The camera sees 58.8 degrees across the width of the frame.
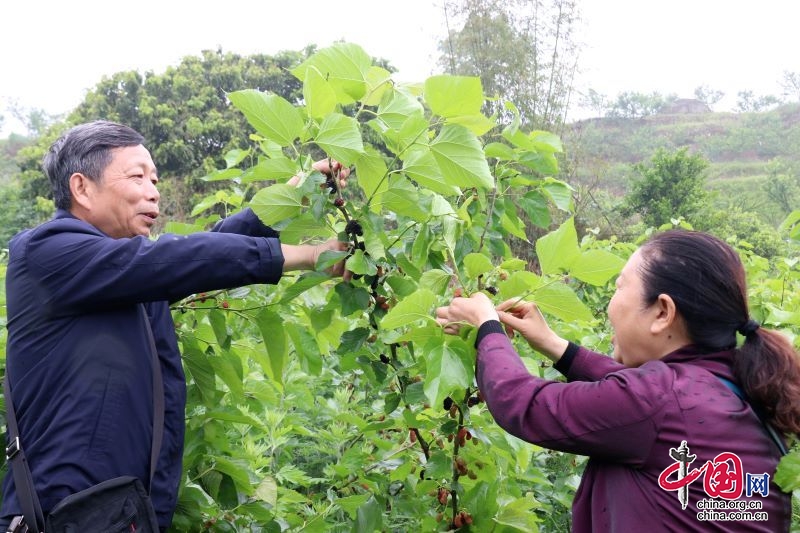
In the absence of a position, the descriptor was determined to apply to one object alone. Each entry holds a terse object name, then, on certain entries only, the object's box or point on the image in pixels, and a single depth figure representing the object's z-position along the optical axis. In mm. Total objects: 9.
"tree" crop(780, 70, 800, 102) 44031
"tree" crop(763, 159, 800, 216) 23141
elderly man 1373
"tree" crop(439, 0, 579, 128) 15680
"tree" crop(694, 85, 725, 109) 53188
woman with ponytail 1186
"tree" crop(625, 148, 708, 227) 14430
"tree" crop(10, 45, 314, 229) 14969
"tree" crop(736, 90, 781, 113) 49728
